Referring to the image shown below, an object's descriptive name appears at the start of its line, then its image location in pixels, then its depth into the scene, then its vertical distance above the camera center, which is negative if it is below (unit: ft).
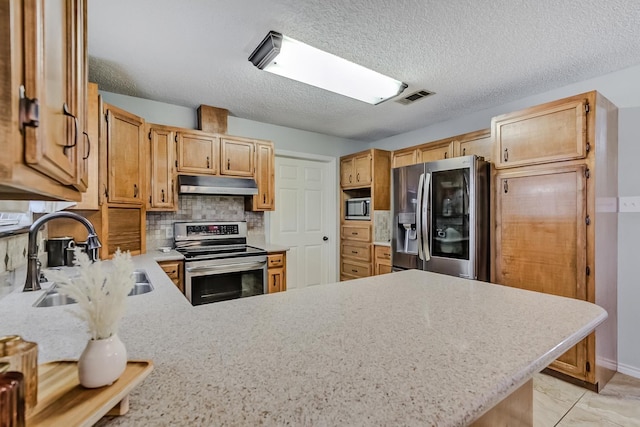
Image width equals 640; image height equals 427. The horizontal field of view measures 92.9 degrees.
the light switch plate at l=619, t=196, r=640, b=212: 7.68 +0.17
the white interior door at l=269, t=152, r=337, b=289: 13.55 -0.22
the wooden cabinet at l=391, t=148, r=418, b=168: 12.41 +2.31
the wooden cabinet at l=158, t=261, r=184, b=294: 8.73 -1.65
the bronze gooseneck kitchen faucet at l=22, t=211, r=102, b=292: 4.71 -0.68
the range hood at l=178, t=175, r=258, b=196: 10.02 +0.97
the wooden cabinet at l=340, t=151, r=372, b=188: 13.56 +1.95
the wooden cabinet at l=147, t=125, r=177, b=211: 9.68 +1.45
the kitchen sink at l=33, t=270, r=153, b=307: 4.64 -1.37
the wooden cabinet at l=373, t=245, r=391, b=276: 12.46 -1.95
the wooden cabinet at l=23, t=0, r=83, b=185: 1.46 +0.77
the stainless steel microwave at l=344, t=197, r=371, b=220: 13.52 +0.19
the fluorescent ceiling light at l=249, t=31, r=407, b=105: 6.70 +3.59
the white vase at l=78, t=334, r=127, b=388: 1.77 -0.88
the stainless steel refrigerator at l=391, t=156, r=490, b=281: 9.20 -0.17
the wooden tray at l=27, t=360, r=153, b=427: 1.54 -1.02
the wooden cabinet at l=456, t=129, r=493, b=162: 10.27 +2.36
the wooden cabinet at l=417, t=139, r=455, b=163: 11.23 +2.34
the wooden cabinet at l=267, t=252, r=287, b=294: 10.52 -2.05
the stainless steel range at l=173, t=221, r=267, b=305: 9.12 -1.52
